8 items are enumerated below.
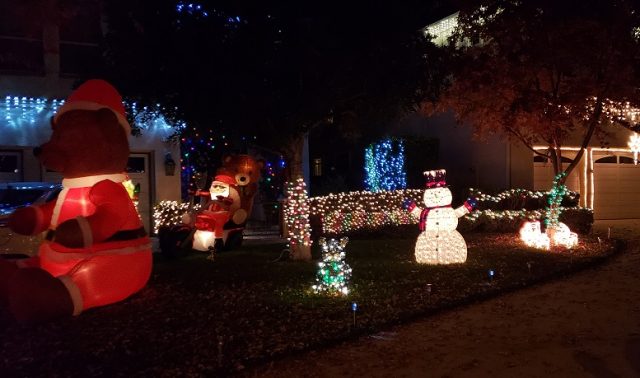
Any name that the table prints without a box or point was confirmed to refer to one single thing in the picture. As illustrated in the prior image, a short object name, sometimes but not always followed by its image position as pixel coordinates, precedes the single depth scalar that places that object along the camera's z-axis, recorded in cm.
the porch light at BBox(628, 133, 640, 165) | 1969
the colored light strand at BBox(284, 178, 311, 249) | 1066
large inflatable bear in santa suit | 625
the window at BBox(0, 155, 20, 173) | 1364
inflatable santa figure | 1192
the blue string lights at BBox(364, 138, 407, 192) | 1830
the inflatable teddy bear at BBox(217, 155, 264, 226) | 1249
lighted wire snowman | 1039
